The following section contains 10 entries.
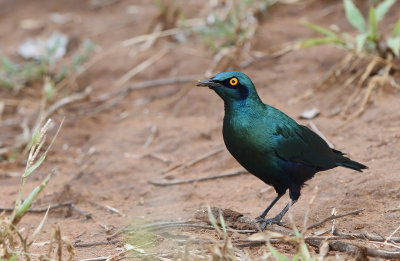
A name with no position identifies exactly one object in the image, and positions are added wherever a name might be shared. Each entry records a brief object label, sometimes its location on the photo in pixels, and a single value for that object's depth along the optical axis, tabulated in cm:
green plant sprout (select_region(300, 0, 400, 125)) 1130
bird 794
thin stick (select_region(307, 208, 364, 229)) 733
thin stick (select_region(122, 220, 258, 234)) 769
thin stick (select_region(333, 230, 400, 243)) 696
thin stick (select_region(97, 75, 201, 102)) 1417
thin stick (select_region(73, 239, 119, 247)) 768
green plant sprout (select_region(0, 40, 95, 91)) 1521
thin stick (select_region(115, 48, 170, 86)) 1477
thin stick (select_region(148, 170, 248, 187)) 1062
